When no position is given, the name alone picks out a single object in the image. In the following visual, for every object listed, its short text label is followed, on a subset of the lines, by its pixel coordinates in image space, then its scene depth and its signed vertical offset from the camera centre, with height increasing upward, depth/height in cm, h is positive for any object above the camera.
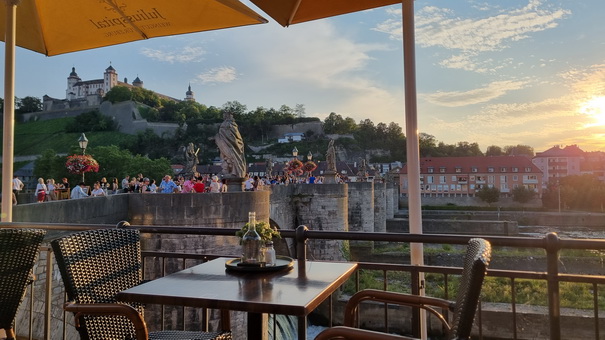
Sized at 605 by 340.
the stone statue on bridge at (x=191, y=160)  2028 +97
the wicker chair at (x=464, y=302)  170 -54
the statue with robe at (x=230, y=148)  1221 +88
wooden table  211 -59
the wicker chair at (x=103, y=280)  237 -60
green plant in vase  300 -35
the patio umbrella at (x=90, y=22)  488 +185
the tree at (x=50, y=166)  5478 +219
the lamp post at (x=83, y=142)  1566 +146
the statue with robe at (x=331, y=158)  2714 +122
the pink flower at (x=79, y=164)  1444 +63
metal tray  282 -57
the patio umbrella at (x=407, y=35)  386 +127
